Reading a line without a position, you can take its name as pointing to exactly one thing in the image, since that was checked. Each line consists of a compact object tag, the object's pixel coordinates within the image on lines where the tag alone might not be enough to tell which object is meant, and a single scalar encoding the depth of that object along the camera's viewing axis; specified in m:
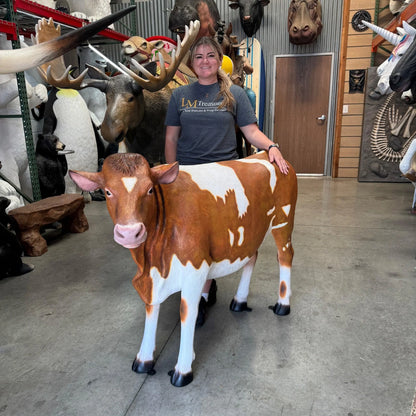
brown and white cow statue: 1.18
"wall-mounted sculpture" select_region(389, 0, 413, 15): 5.18
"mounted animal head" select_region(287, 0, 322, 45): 5.57
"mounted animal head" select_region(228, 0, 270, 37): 5.64
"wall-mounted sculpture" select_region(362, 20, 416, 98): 3.65
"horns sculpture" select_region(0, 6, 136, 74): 1.02
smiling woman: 1.83
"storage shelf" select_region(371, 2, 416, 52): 3.80
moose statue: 2.65
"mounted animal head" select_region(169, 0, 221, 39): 3.88
